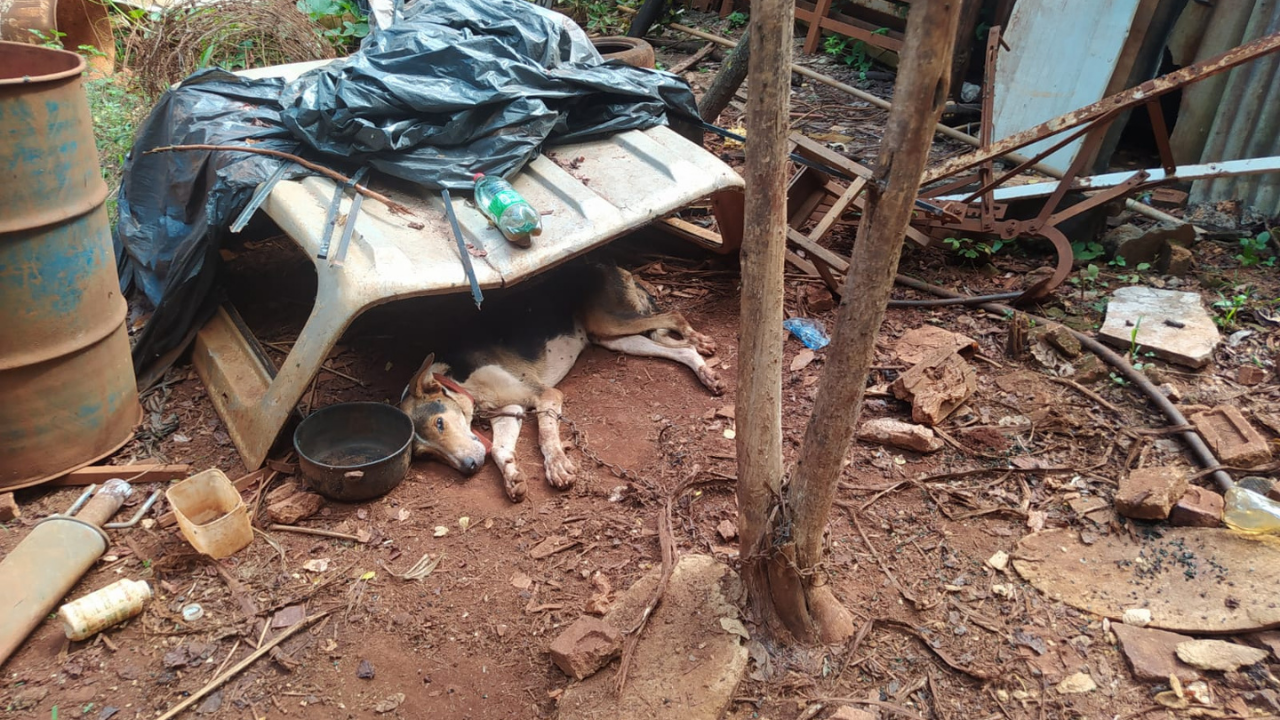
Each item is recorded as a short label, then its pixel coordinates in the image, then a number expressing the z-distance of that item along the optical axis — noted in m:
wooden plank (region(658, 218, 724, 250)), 5.24
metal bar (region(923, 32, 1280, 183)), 3.75
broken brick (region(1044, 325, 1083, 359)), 4.23
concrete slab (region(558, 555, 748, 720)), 2.57
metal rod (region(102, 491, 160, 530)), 3.53
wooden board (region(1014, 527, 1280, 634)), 2.84
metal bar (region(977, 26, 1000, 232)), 4.68
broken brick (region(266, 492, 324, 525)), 3.54
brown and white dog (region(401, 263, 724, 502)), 3.92
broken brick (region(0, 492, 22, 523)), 3.49
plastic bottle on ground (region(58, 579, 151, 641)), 2.98
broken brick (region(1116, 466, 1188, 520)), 3.16
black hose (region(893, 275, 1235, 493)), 3.43
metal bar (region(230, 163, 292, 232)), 3.77
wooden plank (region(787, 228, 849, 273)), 4.53
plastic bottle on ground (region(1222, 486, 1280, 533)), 3.09
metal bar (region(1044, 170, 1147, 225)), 4.56
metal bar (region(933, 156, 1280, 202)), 4.51
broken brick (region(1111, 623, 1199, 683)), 2.65
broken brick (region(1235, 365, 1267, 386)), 4.04
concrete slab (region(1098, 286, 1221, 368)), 4.20
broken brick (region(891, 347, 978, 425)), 3.83
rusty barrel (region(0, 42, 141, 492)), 3.24
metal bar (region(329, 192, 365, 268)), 3.51
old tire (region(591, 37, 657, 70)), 6.23
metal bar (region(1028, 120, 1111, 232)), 4.29
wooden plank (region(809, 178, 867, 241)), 4.64
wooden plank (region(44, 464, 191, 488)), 3.73
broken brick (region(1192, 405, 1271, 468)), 3.39
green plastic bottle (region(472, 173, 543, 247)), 3.75
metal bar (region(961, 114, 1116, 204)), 4.24
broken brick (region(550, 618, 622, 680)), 2.71
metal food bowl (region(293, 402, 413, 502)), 3.58
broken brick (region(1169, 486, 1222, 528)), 3.14
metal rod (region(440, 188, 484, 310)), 3.56
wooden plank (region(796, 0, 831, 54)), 8.73
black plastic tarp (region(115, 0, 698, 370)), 4.02
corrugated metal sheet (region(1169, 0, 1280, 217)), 5.17
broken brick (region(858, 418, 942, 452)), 3.69
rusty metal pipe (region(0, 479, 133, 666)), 2.98
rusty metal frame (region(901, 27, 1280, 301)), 3.80
